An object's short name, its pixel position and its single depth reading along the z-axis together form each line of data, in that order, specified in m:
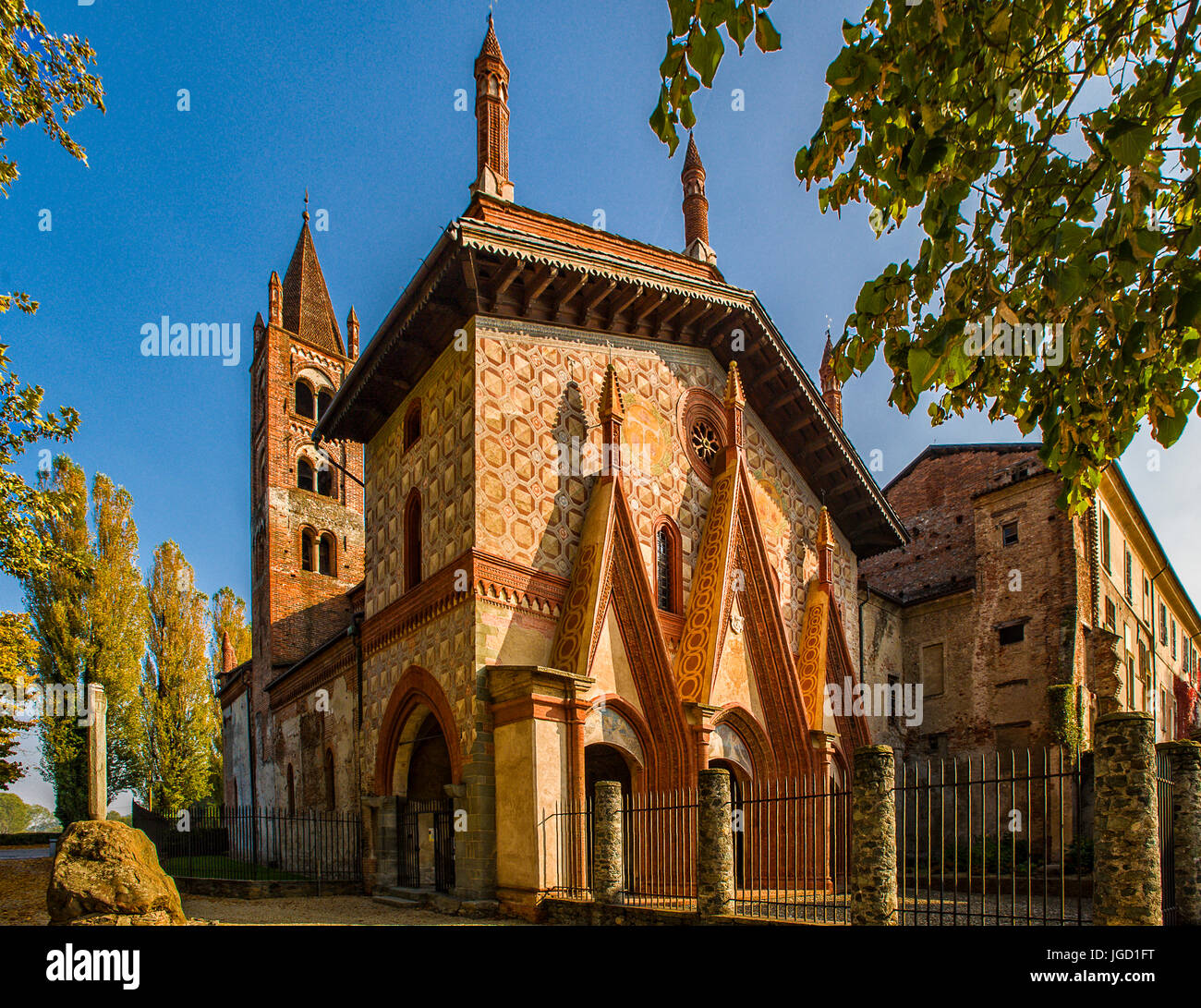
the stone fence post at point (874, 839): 8.76
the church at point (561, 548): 13.30
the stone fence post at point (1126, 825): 7.16
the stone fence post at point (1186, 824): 8.65
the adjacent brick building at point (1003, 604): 22.08
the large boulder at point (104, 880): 8.05
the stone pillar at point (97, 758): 10.91
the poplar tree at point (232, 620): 43.97
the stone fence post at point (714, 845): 10.07
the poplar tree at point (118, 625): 30.08
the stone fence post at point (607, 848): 11.13
